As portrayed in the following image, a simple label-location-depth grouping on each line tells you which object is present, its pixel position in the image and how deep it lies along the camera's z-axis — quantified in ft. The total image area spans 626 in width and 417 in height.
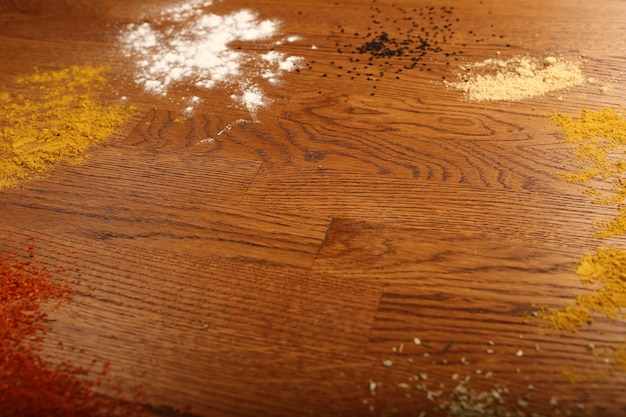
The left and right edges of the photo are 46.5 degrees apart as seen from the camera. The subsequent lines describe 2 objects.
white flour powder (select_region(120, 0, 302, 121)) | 1.49
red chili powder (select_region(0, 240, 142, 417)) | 0.98
